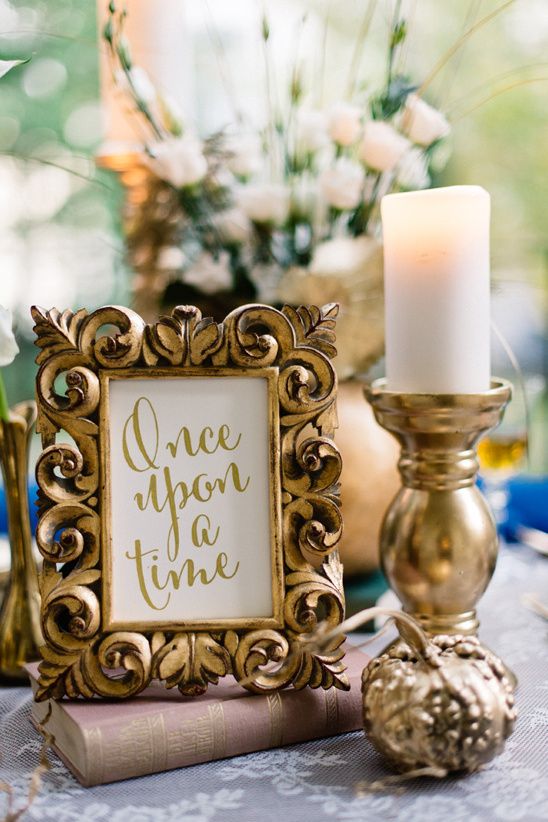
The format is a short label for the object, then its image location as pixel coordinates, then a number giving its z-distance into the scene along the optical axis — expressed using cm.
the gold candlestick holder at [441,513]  63
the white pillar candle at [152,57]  109
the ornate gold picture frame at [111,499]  59
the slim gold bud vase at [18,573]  74
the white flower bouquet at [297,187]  90
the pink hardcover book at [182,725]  55
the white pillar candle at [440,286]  63
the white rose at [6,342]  62
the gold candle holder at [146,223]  108
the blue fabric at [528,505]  127
